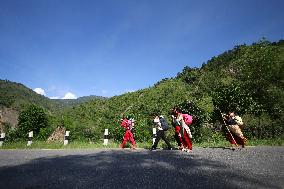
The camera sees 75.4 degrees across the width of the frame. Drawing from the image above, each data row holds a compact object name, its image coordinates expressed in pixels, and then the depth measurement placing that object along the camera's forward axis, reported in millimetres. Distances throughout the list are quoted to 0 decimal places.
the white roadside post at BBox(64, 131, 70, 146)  10308
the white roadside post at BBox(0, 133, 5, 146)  11076
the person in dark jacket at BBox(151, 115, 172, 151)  7979
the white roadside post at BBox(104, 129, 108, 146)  9879
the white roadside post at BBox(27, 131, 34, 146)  10670
